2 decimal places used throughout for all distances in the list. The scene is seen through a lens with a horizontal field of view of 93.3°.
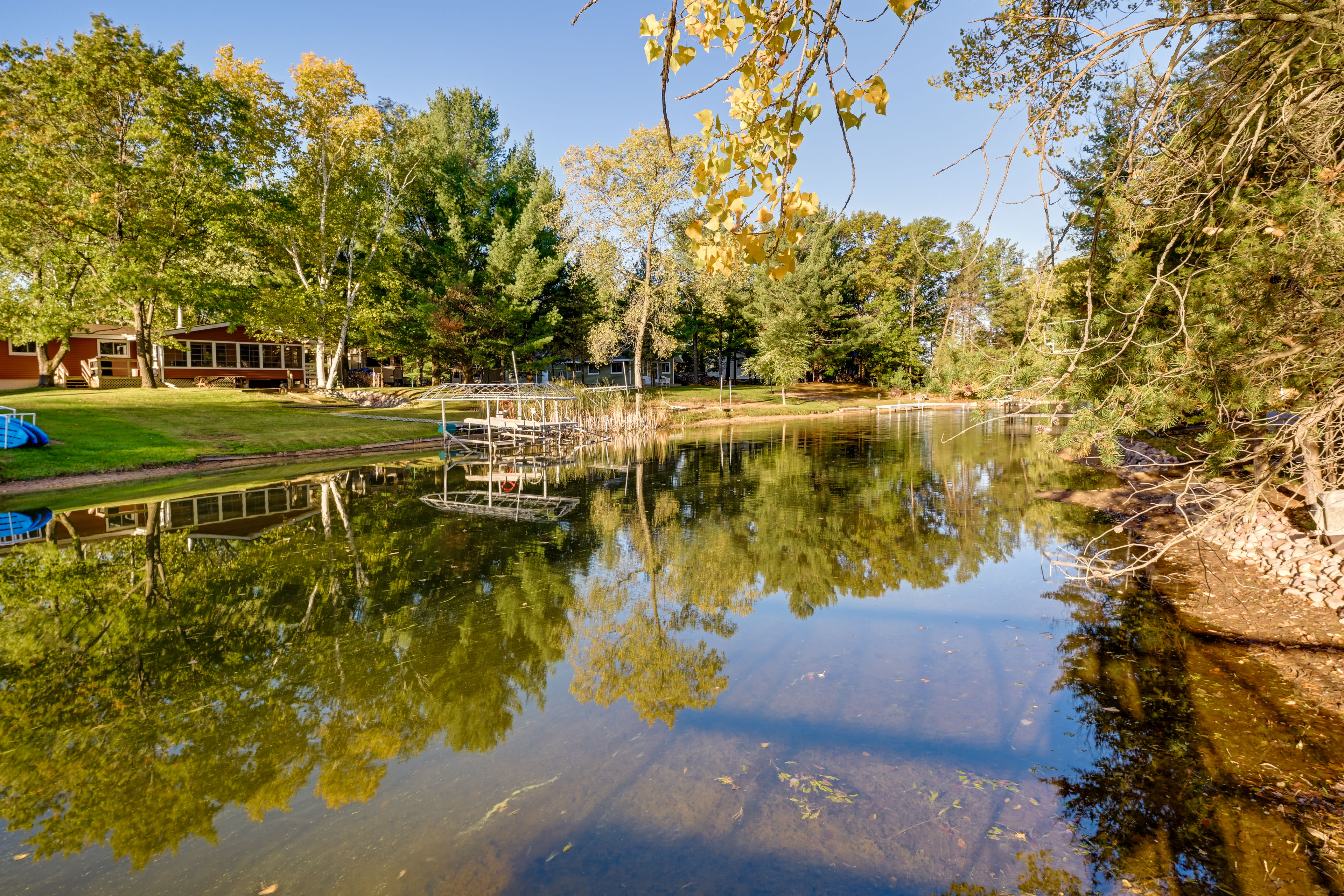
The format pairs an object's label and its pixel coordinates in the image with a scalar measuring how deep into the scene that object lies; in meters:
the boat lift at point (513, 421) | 23.77
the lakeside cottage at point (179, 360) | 34.16
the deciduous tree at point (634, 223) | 34.88
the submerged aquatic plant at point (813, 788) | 4.30
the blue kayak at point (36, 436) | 17.45
